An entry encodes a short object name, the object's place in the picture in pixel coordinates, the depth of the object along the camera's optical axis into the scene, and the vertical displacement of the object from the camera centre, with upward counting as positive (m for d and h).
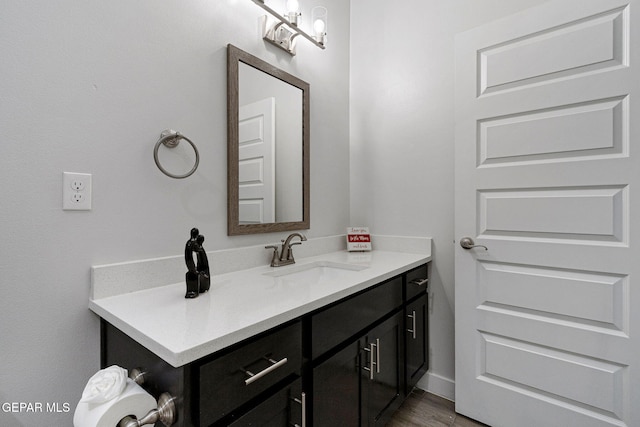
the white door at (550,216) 1.26 -0.03
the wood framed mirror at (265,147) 1.40 +0.33
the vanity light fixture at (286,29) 1.54 +0.95
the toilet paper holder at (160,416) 0.69 -0.48
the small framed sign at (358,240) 2.04 -0.20
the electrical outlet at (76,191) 0.93 +0.06
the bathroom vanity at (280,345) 0.71 -0.40
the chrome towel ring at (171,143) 1.12 +0.26
